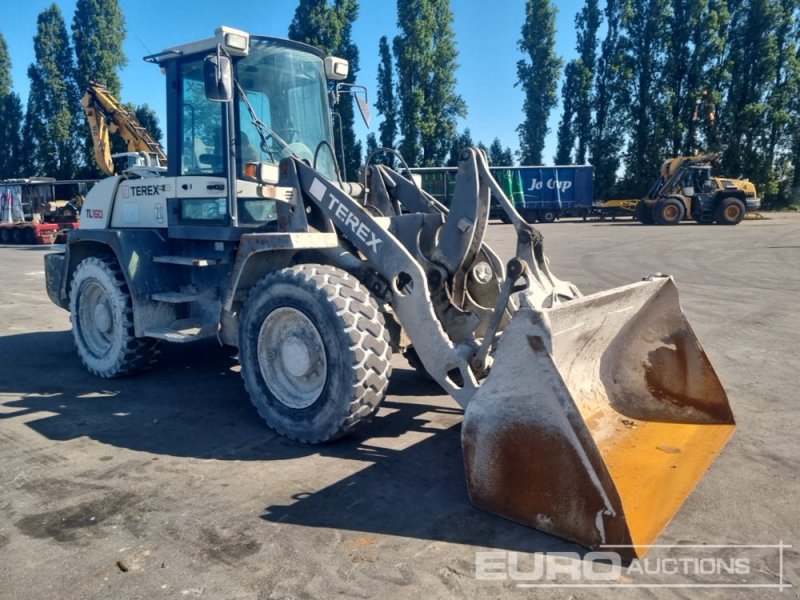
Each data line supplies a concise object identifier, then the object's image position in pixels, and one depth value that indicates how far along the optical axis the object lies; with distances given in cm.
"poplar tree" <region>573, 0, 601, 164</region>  4281
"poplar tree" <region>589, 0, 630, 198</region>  4159
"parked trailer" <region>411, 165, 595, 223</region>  3388
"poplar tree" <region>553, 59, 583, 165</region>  4356
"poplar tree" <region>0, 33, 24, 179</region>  4347
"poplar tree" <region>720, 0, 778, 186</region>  3803
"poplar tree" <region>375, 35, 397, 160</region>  4131
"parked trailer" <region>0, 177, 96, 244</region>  2836
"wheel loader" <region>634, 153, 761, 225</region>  2733
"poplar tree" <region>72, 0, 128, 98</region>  3728
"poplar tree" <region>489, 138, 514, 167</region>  4472
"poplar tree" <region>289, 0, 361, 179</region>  3731
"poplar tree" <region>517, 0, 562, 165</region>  4344
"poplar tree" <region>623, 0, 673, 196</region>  3981
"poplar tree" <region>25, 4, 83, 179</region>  3925
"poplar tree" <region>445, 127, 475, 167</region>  4134
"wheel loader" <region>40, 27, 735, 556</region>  331
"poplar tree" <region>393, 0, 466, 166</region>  4050
